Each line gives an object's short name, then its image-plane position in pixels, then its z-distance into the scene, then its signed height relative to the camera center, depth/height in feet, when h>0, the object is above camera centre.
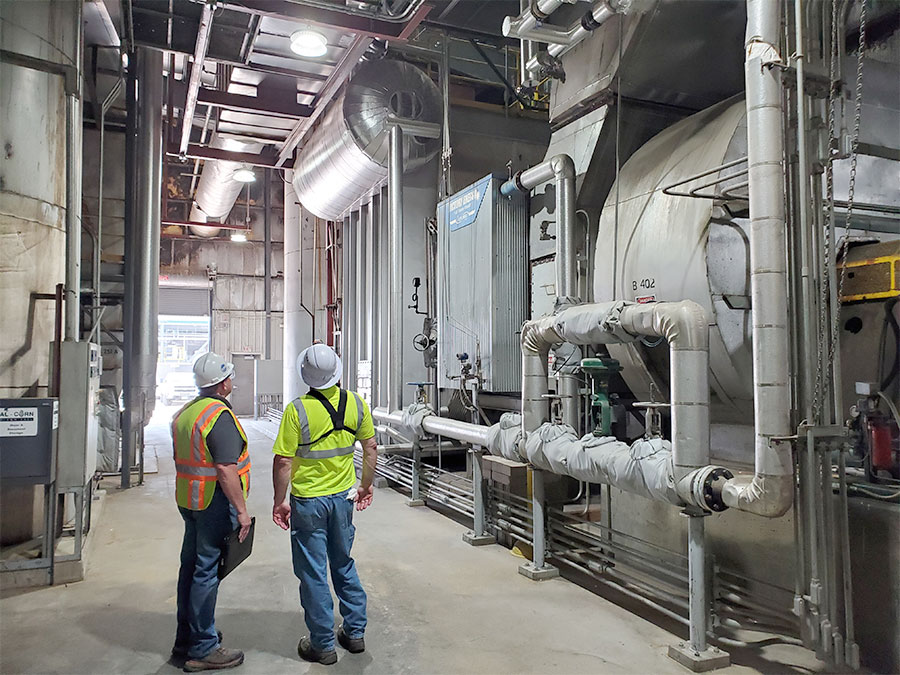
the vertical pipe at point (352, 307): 32.94 +2.61
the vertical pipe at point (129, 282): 26.09 +3.04
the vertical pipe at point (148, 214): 26.78 +5.90
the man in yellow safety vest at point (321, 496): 11.24 -2.28
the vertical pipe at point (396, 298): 25.25 +2.32
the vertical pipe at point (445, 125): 24.82 +8.62
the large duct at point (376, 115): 25.23 +9.21
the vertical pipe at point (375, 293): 29.27 +2.87
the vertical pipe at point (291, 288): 39.42 +4.24
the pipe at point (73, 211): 16.94 +3.80
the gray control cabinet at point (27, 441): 14.92 -1.75
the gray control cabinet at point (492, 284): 20.62 +2.37
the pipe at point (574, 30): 15.05 +7.95
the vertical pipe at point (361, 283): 31.42 +3.60
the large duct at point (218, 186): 35.17 +10.45
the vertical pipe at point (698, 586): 11.12 -3.73
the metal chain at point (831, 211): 10.72 +2.36
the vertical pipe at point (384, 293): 28.25 +2.79
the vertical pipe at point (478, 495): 18.43 -3.68
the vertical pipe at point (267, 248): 59.36 +9.86
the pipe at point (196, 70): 20.69 +10.52
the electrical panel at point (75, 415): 15.56 -1.25
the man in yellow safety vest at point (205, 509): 10.99 -2.42
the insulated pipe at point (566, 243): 16.84 +3.01
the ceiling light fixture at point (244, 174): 36.52 +10.12
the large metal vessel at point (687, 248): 13.24 +2.37
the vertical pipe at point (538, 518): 15.51 -3.61
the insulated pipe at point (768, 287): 10.23 +1.10
